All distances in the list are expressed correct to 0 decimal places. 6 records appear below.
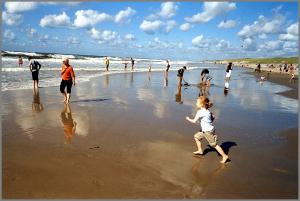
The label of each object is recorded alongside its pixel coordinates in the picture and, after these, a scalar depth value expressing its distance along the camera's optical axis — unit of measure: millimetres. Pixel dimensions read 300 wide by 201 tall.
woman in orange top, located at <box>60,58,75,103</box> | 12906
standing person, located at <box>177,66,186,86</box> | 21430
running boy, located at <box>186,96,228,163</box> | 6930
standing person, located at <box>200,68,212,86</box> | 20578
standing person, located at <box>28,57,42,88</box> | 16594
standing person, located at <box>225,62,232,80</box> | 25562
